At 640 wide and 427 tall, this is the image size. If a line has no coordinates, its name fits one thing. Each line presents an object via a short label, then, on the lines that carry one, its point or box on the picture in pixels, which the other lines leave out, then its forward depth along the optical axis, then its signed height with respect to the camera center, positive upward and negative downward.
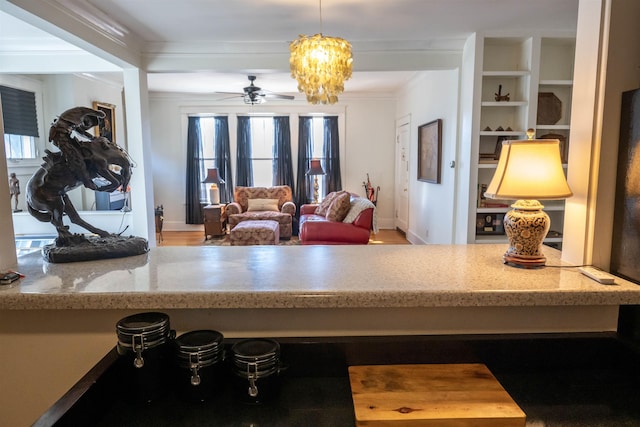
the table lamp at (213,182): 7.10 -0.26
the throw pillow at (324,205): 5.84 -0.57
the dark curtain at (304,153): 7.59 +0.26
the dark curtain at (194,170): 7.56 -0.06
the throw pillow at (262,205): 6.93 -0.65
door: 6.88 -0.17
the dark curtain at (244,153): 7.60 +0.26
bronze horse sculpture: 1.34 +0.00
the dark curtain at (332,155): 7.60 +0.22
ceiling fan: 5.46 +1.00
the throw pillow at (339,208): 4.90 -0.50
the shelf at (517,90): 3.88 +0.77
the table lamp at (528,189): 1.29 -0.07
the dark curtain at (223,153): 7.59 +0.26
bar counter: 1.05 -0.36
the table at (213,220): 6.70 -0.88
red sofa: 4.68 -0.74
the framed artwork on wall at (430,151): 5.05 +0.21
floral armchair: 6.44 -0.67
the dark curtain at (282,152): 7.59 +0.28
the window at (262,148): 7.61 +0.36
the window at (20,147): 4.91 +0.25
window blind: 4.77 +0.68
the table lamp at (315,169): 7.26 -0.04
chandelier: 2.74 +0.71
